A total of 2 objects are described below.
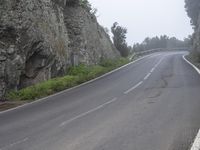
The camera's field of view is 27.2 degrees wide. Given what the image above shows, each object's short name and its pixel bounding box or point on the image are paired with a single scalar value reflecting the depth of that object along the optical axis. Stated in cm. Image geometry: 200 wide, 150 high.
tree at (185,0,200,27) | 6406
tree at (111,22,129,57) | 4897
